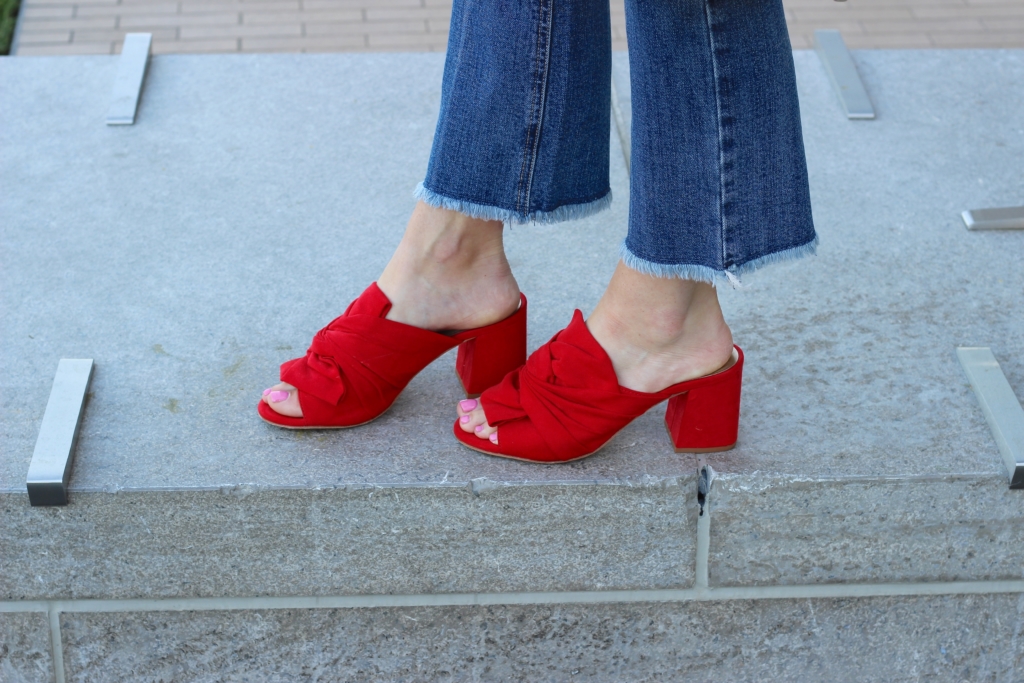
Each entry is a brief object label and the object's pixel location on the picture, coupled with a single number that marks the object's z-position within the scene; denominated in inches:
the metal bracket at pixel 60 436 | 80.9
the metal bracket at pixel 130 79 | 101.8
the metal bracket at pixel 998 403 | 82.5
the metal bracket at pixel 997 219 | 94.6
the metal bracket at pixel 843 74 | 103.7
